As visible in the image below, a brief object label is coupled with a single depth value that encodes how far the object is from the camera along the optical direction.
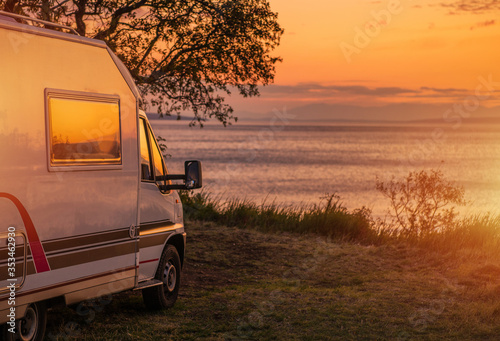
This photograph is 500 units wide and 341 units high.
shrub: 15.18
